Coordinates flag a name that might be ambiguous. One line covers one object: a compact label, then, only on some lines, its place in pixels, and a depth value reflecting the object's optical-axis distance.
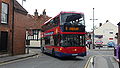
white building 42.58
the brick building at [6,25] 10.73
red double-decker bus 9.71
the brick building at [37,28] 25.96
